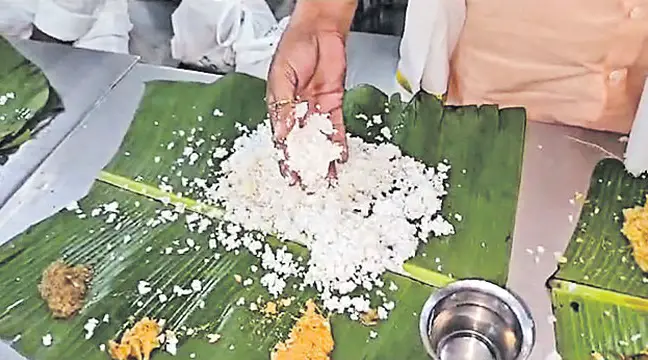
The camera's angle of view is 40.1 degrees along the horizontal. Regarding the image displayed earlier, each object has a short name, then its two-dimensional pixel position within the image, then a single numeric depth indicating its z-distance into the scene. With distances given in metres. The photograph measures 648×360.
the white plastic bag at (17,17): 1.54
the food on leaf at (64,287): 1.02
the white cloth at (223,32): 1.51
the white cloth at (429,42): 1.17
